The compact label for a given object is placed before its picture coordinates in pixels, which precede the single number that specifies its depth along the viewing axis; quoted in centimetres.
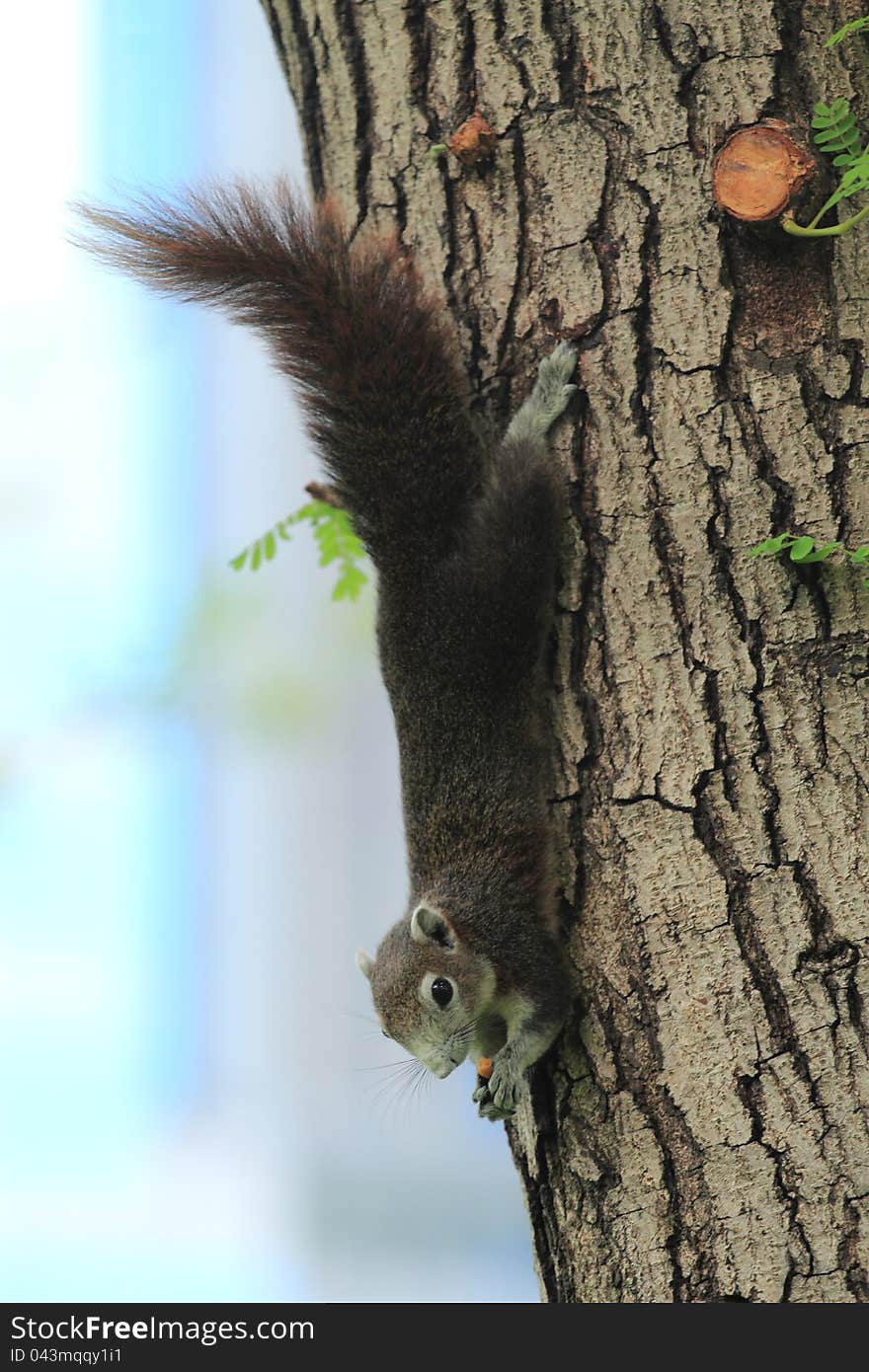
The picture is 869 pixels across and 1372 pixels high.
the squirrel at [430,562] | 677
